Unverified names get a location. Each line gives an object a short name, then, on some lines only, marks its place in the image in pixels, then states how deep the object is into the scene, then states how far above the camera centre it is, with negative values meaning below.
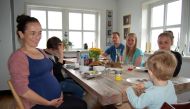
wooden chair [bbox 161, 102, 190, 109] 0.81 -0.31
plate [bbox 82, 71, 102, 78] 1.60 -0.30
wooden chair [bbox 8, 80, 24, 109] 1.08 -0.37
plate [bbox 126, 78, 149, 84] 1.38 -0.31
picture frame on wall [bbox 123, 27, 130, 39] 4.46 +0.41
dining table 1.10 -0.33
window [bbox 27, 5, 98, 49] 4.34 +0.60
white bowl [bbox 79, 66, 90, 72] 1.89 -0.28
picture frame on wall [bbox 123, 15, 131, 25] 4.39 +0.72
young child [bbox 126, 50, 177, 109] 1.00 -0.27
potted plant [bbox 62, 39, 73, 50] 4.38 +0.03
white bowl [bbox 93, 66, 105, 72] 1.90 -0.28
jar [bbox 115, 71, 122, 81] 1.47 -0.30
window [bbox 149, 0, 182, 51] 3.24 +0.59
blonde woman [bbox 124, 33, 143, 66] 2.61 -0.10
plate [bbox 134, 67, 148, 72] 1.93 -0.29
